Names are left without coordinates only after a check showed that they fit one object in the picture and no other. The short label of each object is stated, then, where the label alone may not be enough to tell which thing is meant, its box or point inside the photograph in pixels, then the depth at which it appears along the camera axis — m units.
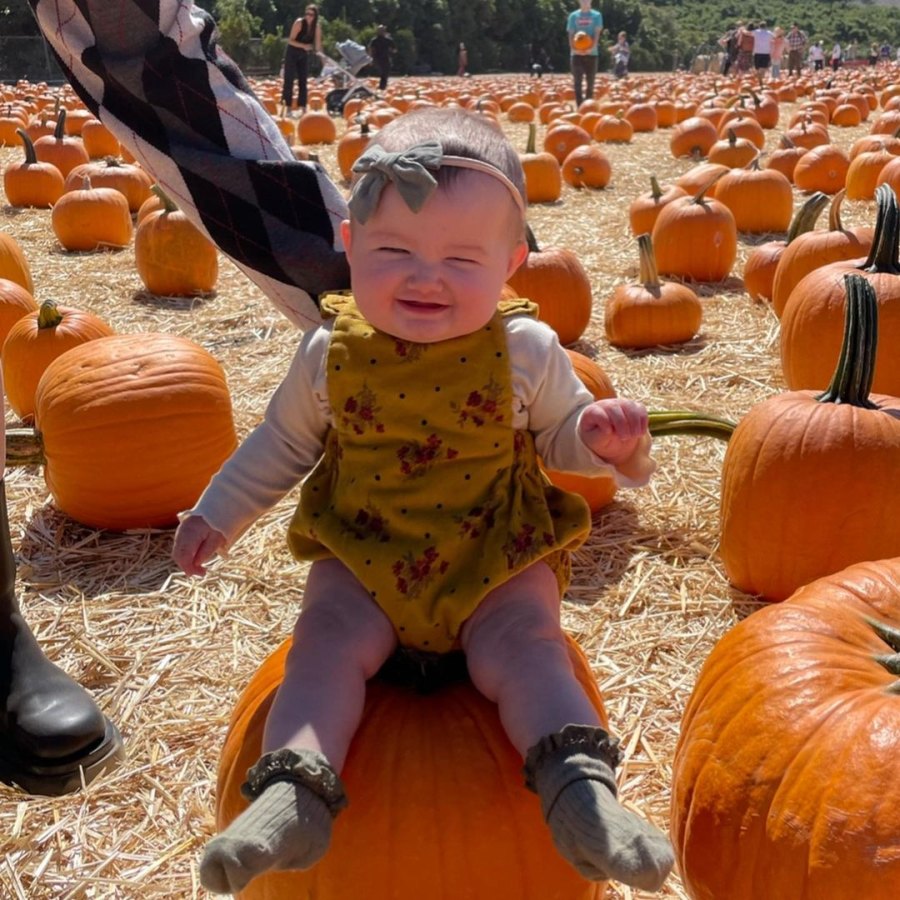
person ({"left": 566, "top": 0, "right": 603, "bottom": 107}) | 18.77
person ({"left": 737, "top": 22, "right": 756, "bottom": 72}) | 30.25
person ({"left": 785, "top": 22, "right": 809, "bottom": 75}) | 33.75
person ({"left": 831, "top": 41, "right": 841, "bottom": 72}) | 37.94
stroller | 21.00
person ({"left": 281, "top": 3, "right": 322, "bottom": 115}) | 19.20
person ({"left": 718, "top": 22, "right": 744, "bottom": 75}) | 32.44
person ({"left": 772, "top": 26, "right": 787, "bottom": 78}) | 30.50
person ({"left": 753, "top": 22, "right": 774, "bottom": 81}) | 27.61
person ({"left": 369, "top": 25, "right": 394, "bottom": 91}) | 27.48
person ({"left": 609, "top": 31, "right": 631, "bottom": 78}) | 33.19
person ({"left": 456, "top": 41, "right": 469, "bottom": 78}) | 36.72
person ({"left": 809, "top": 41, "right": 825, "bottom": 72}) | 37.88
